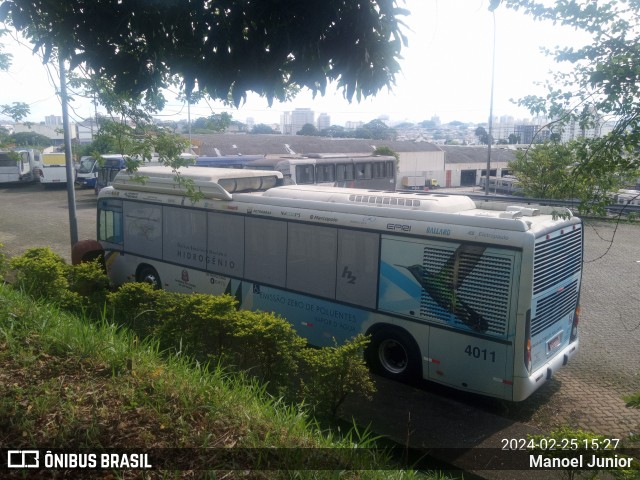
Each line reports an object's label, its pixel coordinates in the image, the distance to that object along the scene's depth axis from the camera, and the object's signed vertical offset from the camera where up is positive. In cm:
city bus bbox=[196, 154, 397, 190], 2692 -87
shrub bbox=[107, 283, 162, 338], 811 -222
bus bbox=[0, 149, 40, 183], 4288 -182
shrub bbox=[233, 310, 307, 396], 637 -220
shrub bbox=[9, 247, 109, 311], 877 -215
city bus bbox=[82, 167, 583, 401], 711 -172
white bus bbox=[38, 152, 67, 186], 3969 -165
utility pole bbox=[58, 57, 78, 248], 1464 -117
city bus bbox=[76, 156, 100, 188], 3935 -200
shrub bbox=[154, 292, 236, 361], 687 -214
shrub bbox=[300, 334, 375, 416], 573 -223
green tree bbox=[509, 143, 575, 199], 2388 -95
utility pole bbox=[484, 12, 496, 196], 2048 +143
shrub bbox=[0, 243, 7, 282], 997 -210
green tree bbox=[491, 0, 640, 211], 572 +43
